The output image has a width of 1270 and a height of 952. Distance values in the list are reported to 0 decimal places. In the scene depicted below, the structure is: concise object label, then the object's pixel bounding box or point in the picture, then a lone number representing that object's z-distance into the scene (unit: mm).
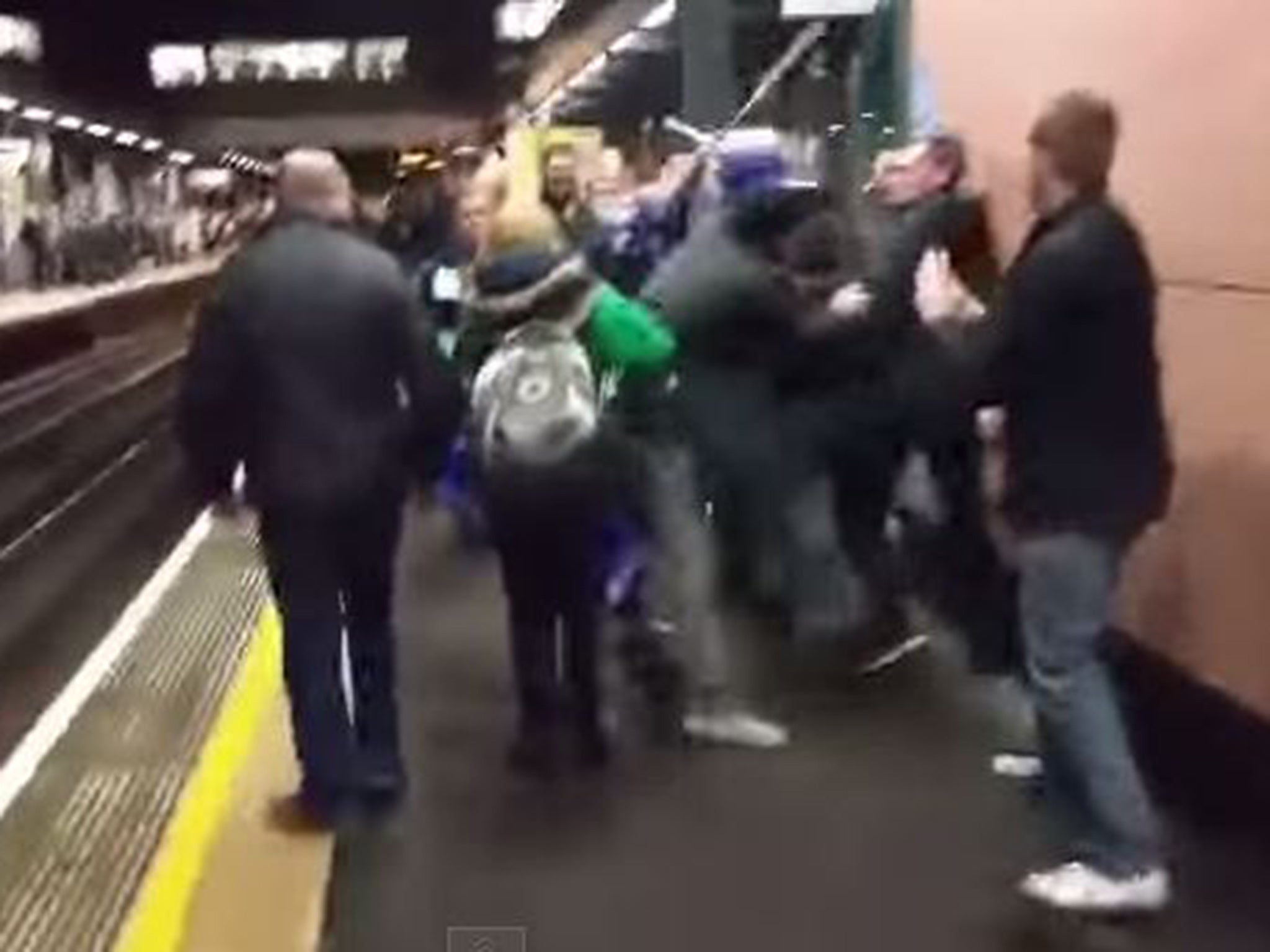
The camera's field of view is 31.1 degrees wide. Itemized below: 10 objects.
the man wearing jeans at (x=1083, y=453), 5074
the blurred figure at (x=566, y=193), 7262
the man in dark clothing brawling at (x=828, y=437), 7617
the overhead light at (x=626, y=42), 20547
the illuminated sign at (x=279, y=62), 37031
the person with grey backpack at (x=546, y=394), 6254
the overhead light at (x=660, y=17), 16859
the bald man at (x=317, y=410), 5633
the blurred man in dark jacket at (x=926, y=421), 7160
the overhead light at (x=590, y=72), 24347
